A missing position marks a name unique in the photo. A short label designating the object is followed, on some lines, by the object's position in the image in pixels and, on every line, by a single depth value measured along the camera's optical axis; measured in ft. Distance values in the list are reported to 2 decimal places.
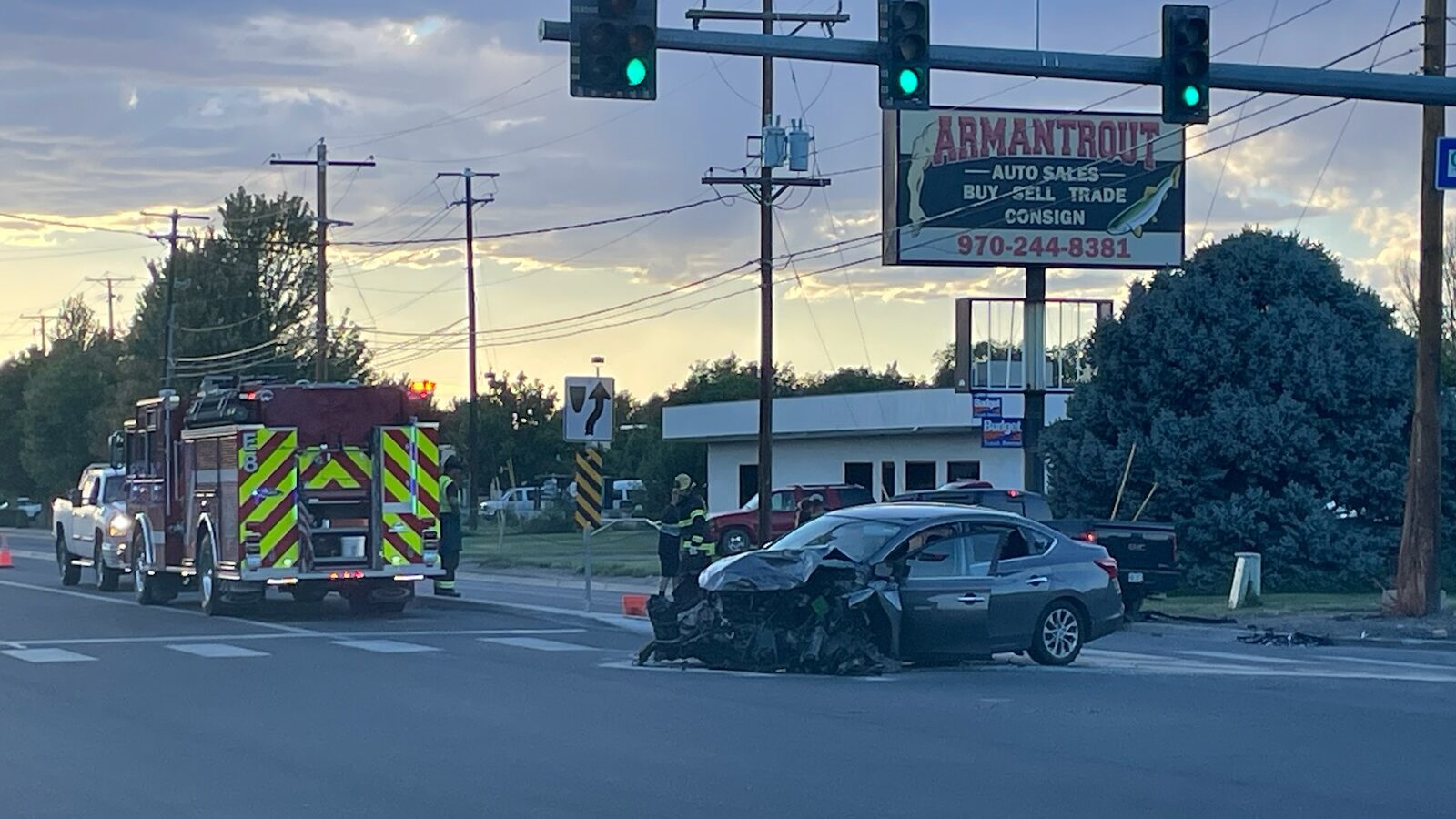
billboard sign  128.67
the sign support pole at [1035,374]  127.44
